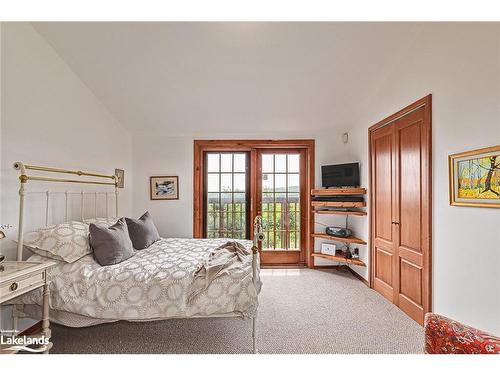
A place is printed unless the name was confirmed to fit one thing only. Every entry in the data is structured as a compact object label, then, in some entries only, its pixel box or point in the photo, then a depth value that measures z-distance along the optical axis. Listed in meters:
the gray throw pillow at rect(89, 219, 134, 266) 2.10
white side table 1.42
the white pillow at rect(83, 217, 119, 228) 2.66
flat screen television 3.63
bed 1.81
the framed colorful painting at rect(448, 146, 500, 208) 1.65
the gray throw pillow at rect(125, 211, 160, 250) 2.74
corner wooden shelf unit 3.48
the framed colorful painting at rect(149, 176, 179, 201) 4.11
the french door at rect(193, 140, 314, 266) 4.21
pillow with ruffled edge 1.96
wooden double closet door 2.31
